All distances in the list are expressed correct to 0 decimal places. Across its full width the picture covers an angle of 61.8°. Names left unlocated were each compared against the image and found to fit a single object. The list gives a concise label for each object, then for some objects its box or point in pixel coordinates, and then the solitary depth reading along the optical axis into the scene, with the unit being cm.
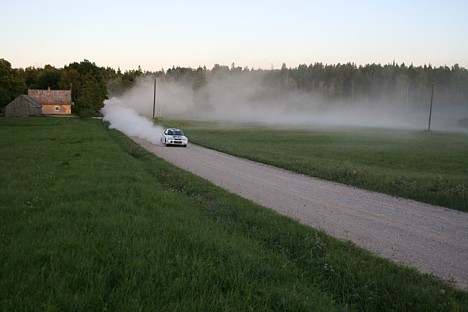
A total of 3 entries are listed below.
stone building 9450
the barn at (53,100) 10831
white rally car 3584
